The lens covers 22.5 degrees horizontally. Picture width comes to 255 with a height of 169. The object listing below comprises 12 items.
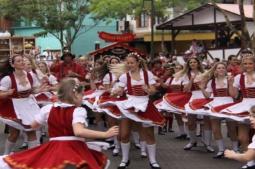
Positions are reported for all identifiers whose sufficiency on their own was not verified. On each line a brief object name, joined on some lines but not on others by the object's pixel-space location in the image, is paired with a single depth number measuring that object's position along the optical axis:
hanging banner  25.17
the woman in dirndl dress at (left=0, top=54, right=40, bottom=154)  9.80
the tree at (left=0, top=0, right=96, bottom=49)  37.03
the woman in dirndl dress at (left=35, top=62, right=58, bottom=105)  13.57
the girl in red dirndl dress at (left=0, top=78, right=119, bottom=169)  6.18
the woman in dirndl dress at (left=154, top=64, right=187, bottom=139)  13.11
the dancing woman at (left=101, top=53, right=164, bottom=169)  10.18
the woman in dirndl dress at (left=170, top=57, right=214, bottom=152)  12.14
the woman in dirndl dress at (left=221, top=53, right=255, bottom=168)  9.77
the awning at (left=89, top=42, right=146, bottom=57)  23.05
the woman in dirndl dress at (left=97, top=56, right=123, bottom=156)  11.04
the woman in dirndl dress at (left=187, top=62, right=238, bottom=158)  11.00
